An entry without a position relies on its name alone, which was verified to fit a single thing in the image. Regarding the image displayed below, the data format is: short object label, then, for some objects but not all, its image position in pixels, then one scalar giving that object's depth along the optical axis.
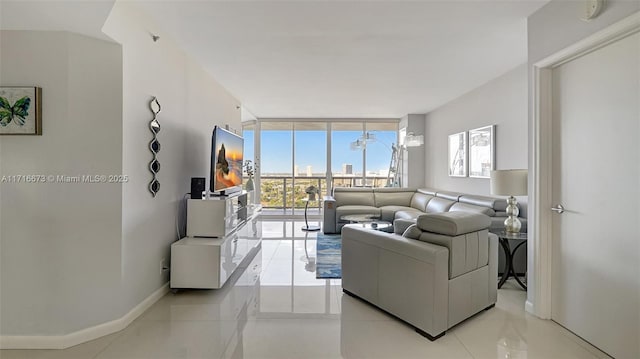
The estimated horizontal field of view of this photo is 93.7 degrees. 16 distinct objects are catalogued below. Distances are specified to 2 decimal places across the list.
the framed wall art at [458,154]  4.95
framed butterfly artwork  2.03
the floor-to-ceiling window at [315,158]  7.44
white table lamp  2.83
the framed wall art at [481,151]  4.18
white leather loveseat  2.08
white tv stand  2.79
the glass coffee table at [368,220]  4.10
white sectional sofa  3.93
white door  1.77
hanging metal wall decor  2.58
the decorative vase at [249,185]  5.03
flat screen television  3.18
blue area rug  3.48
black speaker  3.16
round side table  2.92
